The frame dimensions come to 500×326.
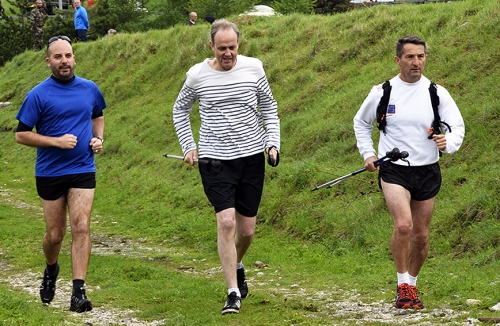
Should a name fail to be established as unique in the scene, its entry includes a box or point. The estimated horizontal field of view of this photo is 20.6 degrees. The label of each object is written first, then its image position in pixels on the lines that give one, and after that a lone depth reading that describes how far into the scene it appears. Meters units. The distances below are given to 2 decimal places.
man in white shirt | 11.53
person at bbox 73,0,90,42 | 50.98
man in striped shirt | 11.95
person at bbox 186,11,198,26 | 48.09
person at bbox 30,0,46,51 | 54.61
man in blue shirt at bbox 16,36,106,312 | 12.30
